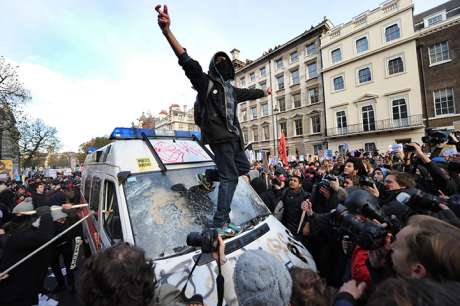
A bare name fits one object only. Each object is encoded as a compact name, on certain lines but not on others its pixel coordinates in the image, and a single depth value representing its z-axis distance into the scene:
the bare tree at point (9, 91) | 23.58
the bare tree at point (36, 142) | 36.62
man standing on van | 2.42
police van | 2.32
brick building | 22.00
